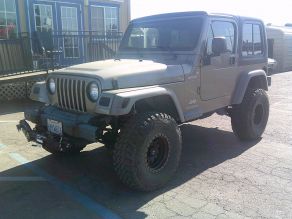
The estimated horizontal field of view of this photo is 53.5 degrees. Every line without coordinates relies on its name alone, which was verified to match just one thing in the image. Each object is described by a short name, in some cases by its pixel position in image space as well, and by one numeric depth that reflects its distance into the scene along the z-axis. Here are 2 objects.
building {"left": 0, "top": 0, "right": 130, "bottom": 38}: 9.47
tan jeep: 3.16
